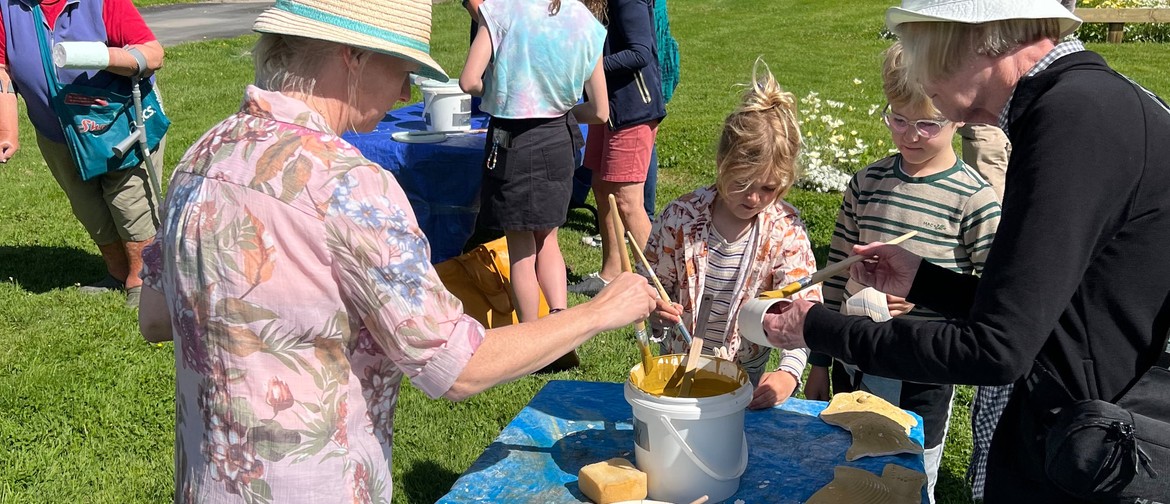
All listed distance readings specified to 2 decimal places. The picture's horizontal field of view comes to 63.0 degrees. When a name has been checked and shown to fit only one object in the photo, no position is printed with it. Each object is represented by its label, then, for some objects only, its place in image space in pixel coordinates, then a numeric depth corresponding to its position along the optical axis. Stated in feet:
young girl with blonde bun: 8.69
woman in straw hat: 4.66
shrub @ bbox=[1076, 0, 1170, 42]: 42.68
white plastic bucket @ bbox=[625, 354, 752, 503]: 5.98
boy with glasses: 8.73
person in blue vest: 14.07
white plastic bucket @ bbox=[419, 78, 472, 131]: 16.79
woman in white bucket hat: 4.50
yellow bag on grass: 14.47
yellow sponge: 6.23
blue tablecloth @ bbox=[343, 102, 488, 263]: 15.70
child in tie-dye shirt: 13.03
